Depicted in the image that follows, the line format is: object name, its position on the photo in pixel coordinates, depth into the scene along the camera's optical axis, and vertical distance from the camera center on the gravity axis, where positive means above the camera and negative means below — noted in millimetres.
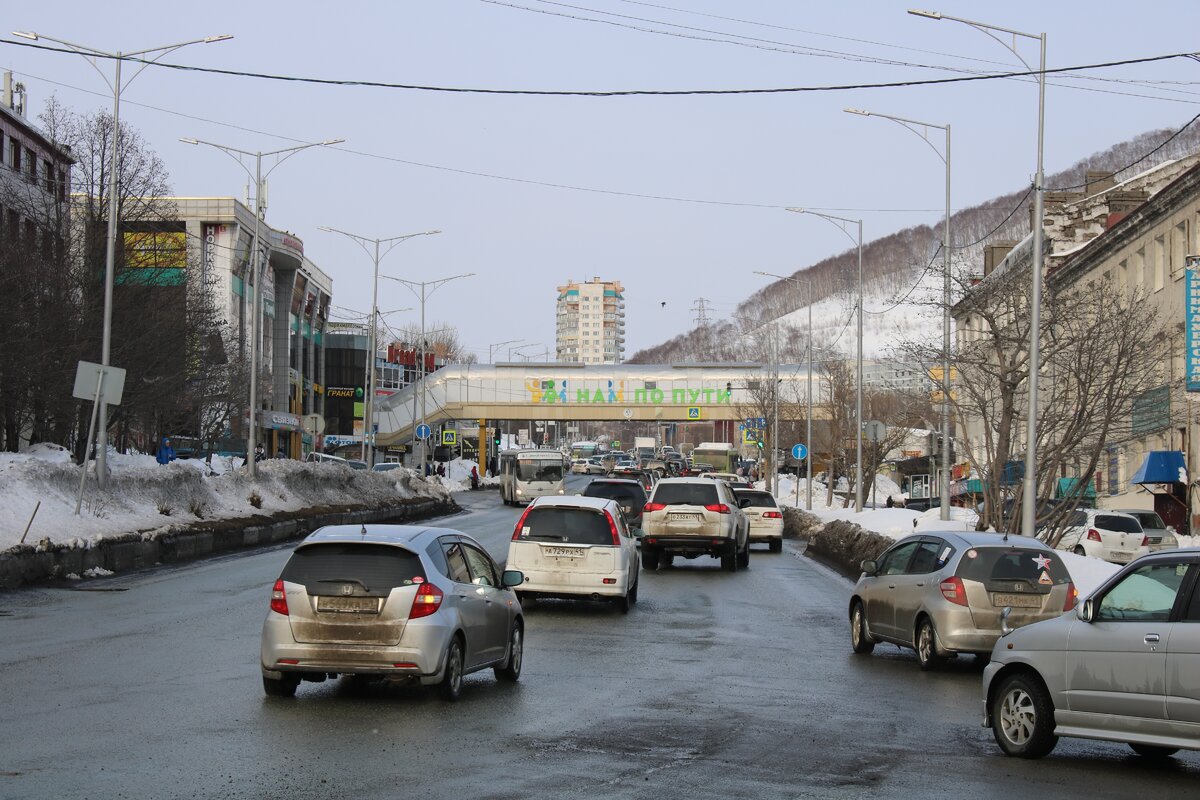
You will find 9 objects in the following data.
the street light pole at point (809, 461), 58906 -253
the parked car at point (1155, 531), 35406 -1768
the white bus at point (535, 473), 66250 -1078
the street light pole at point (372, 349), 58962 +4488
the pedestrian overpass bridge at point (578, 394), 94750 +3911
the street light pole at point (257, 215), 42000 +7130
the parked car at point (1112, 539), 33094 -1842
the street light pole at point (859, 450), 44825 +194
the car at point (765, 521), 39844 -1873
